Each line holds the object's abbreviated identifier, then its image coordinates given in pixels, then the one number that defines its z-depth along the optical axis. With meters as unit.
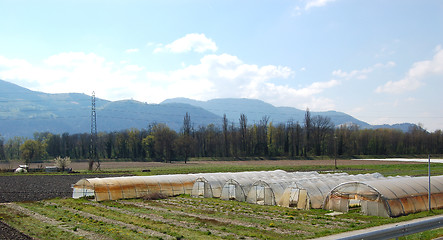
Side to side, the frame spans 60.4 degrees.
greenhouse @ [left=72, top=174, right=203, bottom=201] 35.09
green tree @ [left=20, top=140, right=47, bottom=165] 99.44
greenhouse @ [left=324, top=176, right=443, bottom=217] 24.40
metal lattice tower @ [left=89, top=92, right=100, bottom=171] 77.84
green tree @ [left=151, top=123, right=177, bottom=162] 127.88
